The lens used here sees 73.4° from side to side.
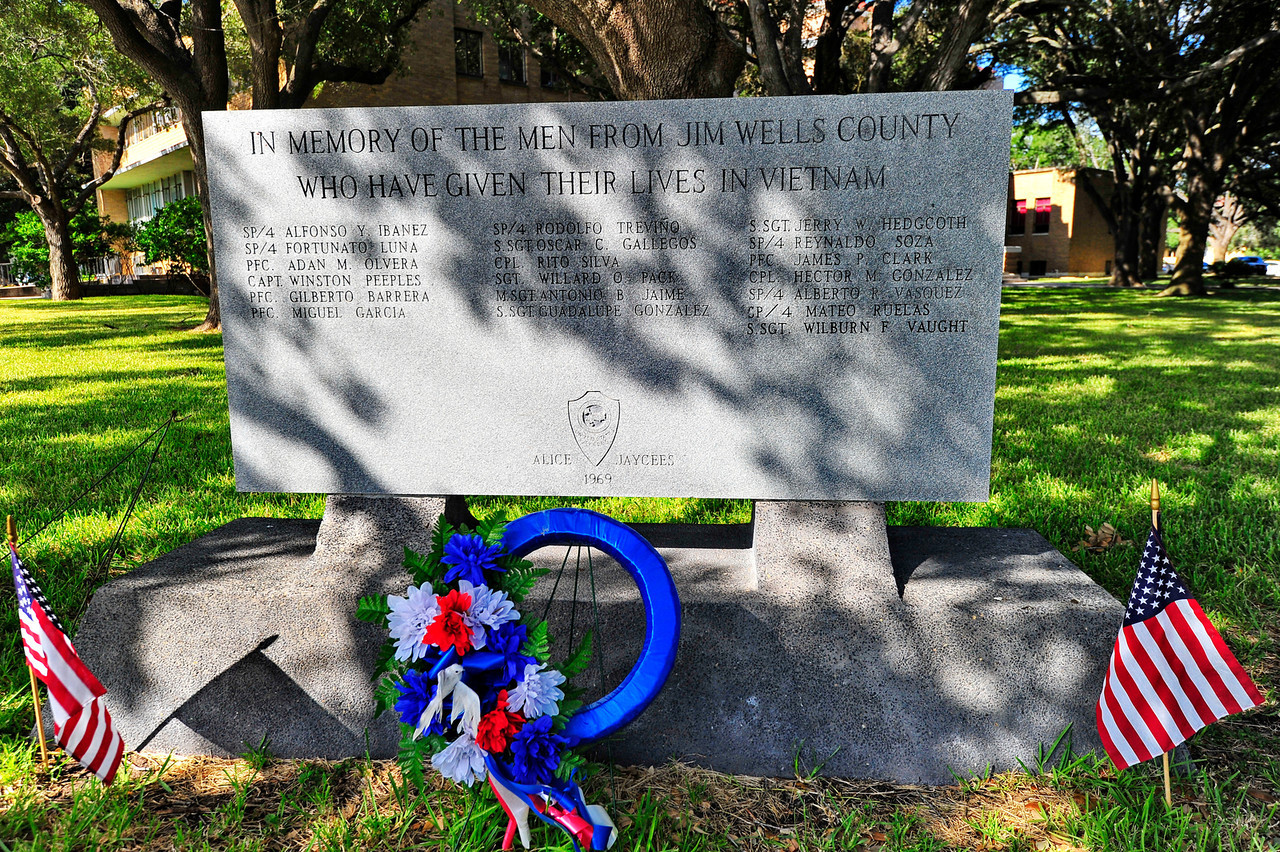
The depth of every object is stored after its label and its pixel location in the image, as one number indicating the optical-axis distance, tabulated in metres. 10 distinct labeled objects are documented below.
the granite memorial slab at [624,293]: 2.86
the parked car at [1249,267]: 38.07
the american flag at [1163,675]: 2.45
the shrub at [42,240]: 28.06
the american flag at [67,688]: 2.54
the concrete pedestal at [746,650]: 2.84
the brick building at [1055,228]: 45.66
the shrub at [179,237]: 16.05
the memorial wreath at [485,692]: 2.27
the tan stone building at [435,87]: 24.25
